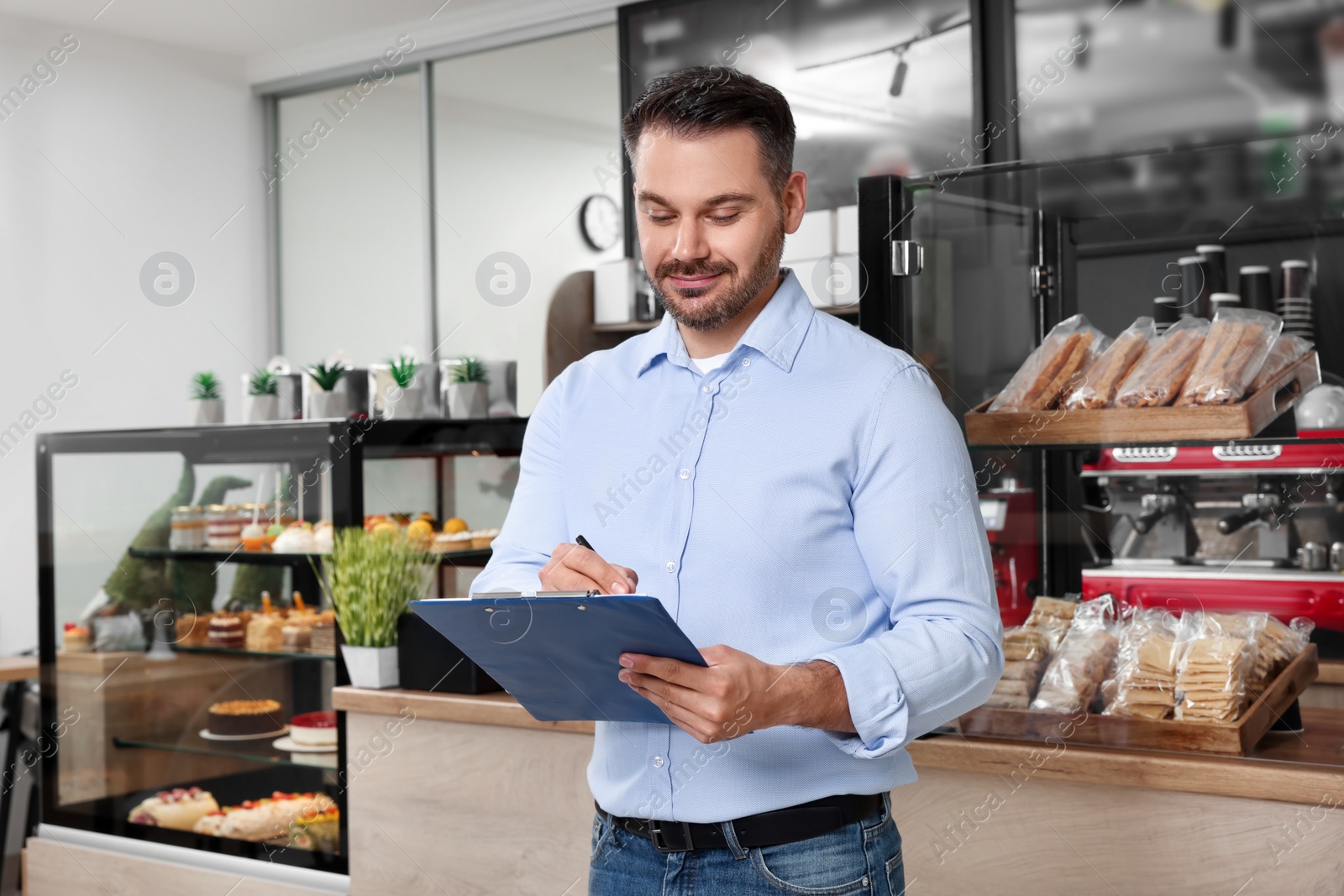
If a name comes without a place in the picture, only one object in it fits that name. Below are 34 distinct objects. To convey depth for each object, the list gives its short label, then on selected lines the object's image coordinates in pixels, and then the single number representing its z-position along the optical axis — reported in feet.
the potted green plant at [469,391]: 10.43
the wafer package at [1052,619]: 6.49
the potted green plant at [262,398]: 10.88
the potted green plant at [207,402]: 11.02
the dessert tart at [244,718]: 10.28
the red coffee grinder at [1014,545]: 6.79
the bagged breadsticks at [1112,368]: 6.09
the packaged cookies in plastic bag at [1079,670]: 6.18
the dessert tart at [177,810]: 10.55
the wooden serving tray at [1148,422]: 5.71
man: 3.98
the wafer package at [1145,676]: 6.02
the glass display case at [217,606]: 9.68
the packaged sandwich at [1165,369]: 5.92
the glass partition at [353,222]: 17.67
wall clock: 16.25
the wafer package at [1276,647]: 5.94
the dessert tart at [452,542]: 9.65
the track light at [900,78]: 13.70
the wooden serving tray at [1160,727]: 5.79
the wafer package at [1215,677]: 5.79
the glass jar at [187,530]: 10.58
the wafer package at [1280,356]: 5.89
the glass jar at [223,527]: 10.44
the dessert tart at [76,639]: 10.99
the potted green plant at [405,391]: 10.61
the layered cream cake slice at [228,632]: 10.49
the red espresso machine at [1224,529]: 6.38
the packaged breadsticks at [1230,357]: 5.79
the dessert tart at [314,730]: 9.85
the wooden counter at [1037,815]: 5.63
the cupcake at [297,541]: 10.01
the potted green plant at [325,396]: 10.57
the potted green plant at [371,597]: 8.93
